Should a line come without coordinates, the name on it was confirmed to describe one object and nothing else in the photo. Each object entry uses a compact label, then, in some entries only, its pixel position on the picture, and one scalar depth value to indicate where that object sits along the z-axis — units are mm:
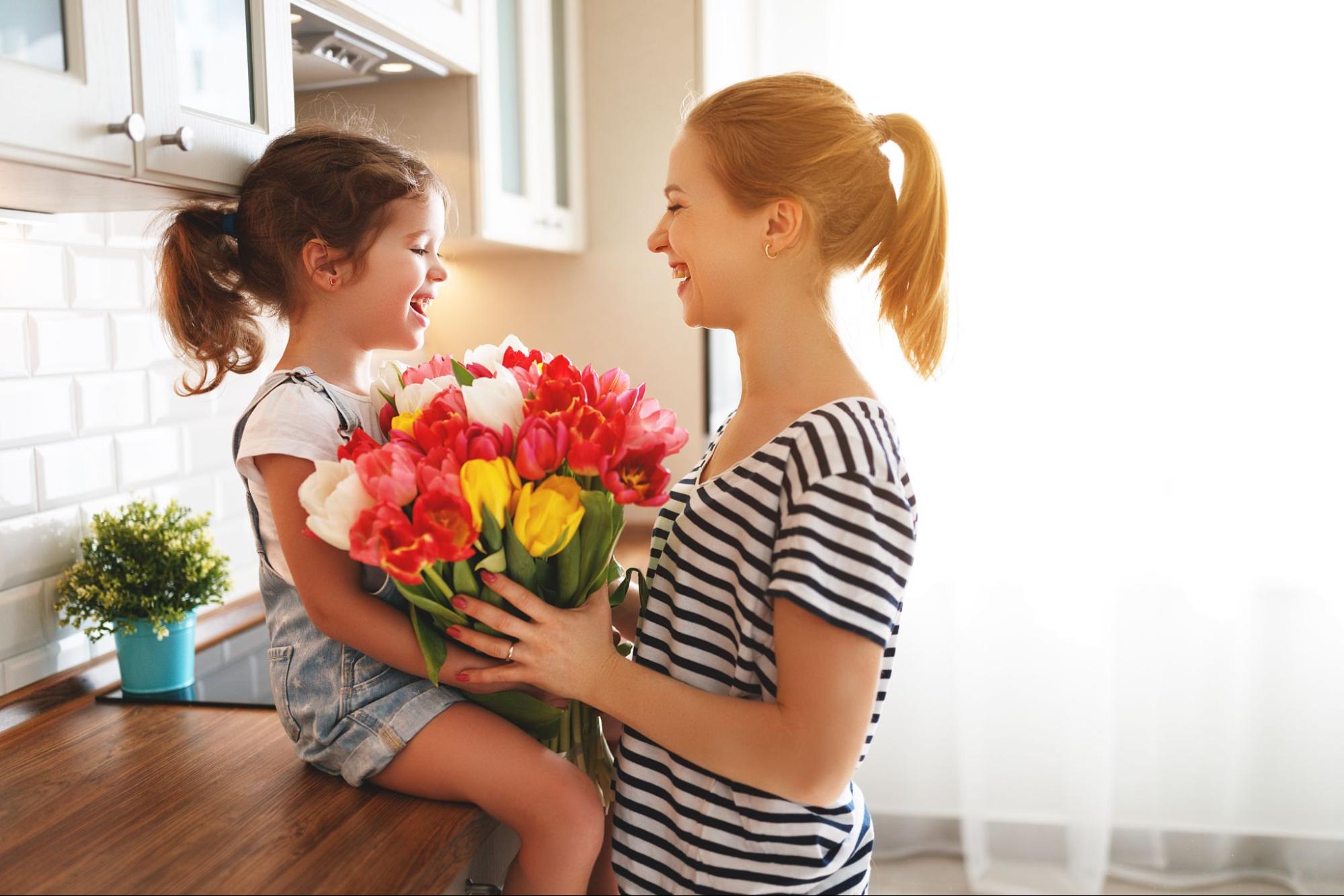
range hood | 1512
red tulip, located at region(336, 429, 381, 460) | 984
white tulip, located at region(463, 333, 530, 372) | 1203
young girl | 1088
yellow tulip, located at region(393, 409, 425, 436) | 1003
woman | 942
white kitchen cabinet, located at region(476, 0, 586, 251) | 2064
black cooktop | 1484
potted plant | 1462
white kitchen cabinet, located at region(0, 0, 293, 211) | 947
